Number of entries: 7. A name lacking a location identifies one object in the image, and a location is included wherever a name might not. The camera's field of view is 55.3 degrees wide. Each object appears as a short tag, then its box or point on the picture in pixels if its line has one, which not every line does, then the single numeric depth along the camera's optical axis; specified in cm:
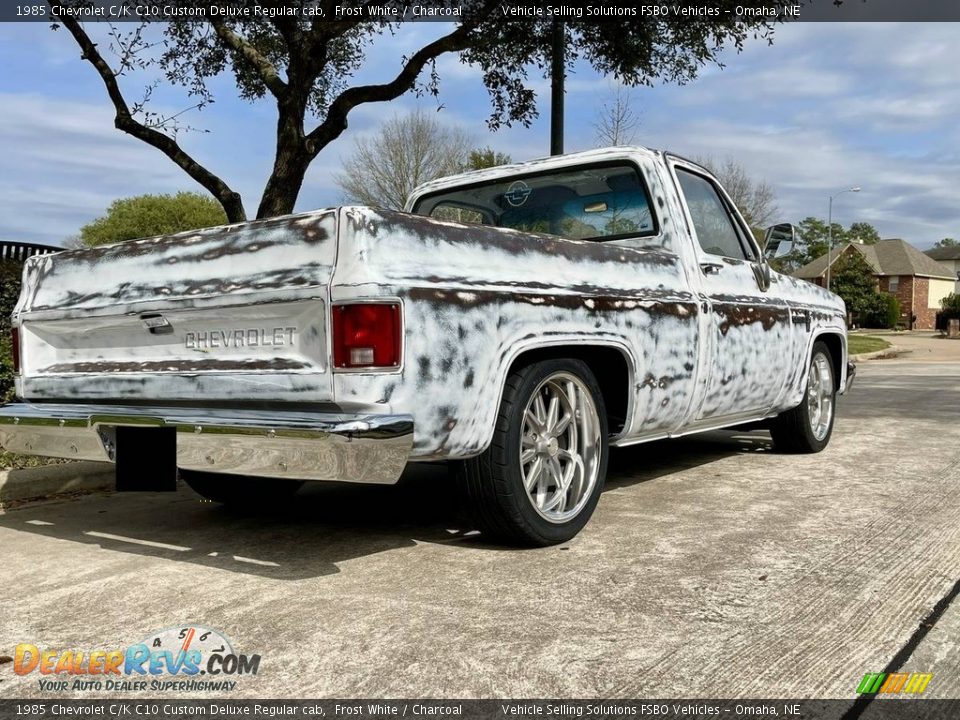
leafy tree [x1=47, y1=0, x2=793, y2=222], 1068
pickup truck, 316
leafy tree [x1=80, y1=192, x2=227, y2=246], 4391
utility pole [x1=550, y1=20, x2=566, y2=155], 1093
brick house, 5934
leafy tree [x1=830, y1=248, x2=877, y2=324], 5188
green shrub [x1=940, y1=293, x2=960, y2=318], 4834
